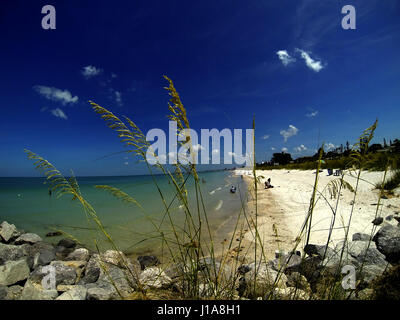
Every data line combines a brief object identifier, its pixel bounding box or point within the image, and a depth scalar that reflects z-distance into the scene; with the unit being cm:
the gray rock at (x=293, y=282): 228
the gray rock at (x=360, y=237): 370
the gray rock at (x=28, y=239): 587
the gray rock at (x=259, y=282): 222
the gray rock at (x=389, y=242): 288
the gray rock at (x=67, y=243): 588
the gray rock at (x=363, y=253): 282
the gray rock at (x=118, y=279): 281
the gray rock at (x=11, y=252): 457
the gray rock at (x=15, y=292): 276
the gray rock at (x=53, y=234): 708
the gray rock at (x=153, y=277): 224
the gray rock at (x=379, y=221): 419
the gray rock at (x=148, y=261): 444
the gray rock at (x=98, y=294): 247
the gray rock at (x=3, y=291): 262
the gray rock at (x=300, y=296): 185
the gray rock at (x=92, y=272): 354
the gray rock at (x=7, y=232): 593
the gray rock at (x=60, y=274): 349
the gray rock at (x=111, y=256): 408
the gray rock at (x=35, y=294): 262
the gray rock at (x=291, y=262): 317
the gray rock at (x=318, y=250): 331
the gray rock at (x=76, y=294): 252
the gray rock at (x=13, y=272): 309
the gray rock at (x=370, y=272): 229
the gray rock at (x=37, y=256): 425
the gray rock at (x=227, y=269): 339
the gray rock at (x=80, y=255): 486
